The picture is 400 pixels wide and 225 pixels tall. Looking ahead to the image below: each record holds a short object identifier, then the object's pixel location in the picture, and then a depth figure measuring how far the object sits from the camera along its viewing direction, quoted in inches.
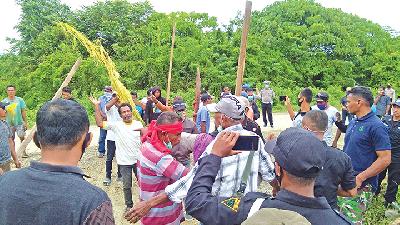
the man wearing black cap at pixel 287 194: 66.6
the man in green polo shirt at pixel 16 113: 323.0
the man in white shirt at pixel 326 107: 240.0
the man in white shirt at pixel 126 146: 225.3
